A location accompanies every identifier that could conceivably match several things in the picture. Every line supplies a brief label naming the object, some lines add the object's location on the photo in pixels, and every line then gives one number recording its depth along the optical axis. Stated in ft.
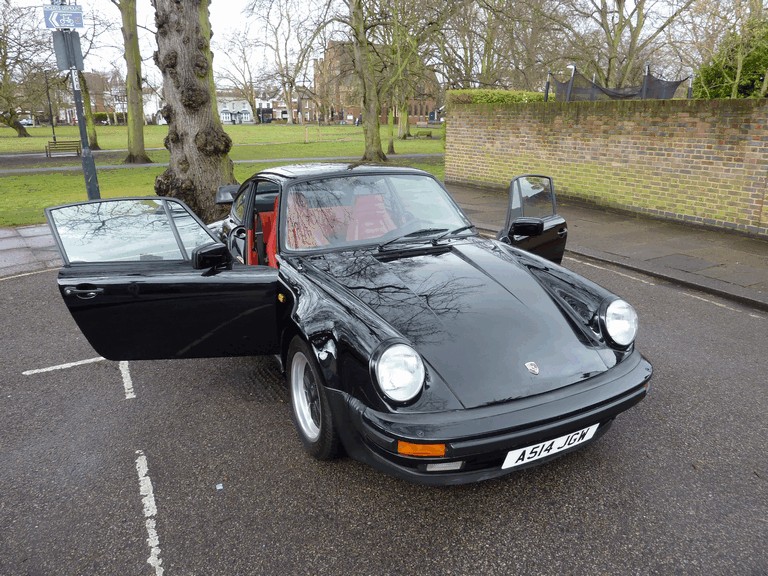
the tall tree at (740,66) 28.99
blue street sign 25.31
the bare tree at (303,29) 56.39
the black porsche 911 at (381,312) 7.79
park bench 83.51
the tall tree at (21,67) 75.46
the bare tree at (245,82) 219.18
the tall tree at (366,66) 61.36
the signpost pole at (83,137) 26.48
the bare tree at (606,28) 69.62
